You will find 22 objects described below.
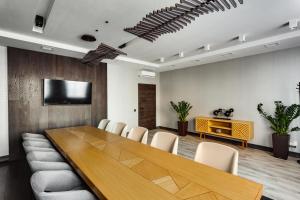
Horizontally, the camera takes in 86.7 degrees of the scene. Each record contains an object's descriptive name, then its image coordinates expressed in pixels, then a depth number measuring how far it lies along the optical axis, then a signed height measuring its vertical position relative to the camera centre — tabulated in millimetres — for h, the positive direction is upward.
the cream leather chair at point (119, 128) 3566 -696
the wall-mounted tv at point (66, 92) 4312 +166
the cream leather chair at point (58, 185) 1162 -761
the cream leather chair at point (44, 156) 1913 -783
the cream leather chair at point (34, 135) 3293 -806
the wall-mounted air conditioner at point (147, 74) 6341 +980
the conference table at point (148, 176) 1196 -731
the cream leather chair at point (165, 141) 2380 -704
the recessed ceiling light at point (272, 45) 3662 +1253
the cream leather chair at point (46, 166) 1656 -753
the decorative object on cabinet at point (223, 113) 5152 -538
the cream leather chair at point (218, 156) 1746 -697
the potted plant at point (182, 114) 6125 -653
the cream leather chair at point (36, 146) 2325 -780
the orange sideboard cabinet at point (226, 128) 4566 -982
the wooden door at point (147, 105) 6926 -353
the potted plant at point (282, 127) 3803 -730
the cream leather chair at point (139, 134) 2883 -709
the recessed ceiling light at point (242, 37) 3427 +1311
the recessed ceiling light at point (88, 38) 3467 +1343
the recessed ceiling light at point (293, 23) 2793 +1317
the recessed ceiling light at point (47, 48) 3814 +1216
